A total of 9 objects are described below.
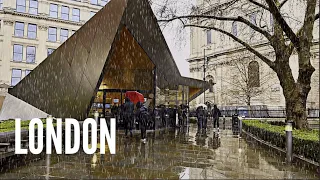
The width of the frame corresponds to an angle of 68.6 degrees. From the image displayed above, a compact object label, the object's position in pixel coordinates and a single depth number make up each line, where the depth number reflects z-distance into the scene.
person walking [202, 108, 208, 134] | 15.01
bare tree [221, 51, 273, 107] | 30.84
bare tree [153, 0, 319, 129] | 8.82
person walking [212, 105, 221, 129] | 14.95
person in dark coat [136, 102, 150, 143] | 9.23
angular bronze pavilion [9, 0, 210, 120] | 9.88
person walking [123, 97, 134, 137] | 10.07
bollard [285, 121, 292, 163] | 6.24
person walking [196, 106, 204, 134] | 14.35
